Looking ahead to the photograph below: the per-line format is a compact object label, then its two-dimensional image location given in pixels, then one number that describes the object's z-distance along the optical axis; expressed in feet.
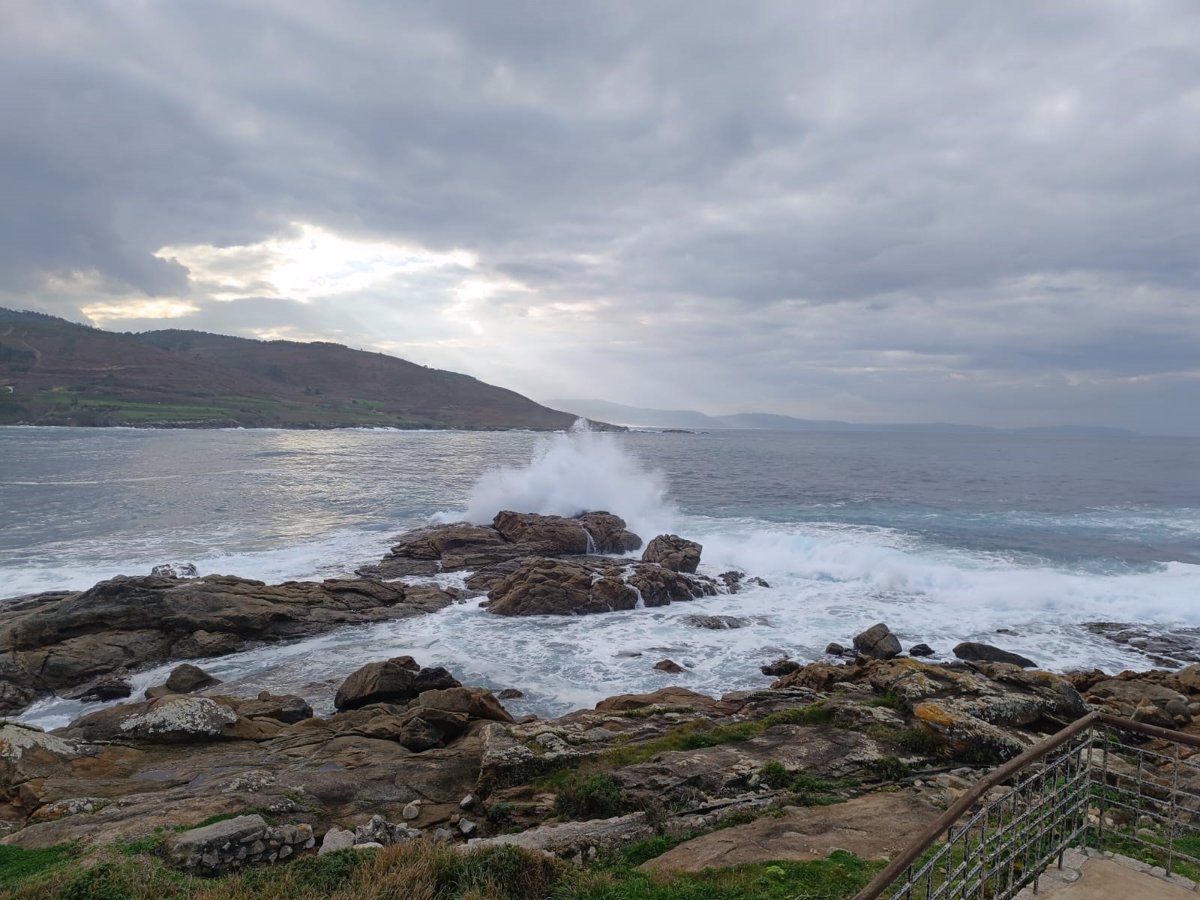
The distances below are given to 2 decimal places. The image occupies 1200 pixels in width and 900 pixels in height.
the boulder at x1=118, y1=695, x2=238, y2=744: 38.75
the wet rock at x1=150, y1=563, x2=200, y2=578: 81.20
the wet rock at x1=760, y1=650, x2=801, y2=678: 58.87
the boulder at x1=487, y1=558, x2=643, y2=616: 78.07
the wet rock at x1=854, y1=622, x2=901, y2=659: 64.39
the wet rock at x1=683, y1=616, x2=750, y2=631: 73.55
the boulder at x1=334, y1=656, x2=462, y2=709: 48.01
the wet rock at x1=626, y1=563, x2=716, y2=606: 83.20
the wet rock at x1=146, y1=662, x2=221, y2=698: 53.16
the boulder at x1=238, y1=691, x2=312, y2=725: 45.21
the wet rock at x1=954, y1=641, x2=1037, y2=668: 63.67
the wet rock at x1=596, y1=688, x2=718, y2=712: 43.16
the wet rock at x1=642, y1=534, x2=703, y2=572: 95.55
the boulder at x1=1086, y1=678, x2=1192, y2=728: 43.65
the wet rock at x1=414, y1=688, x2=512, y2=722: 41.32
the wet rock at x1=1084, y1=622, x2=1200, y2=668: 66.28
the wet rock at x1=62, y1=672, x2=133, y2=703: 53.01
